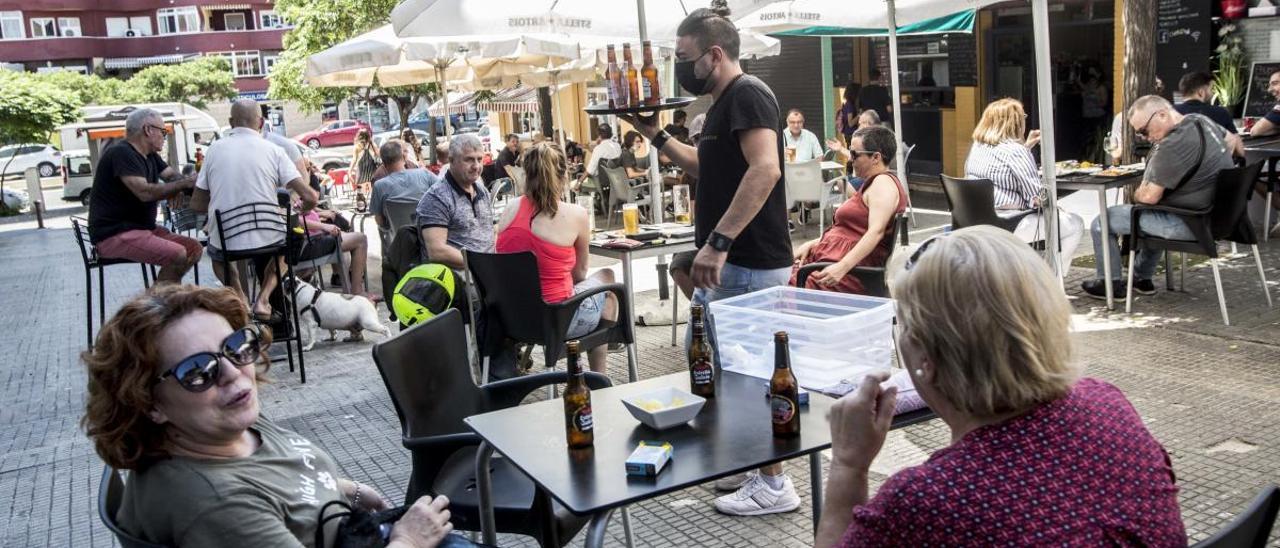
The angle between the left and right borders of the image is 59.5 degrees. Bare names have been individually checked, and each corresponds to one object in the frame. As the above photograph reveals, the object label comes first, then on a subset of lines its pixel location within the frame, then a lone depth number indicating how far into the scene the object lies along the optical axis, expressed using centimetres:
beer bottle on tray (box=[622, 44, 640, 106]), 459
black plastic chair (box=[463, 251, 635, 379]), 503
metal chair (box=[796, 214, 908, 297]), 535
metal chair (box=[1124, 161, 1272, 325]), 664
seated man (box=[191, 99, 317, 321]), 714
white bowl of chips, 274
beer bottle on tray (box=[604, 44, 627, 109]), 461
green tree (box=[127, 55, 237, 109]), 5194
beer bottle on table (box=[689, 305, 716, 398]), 305
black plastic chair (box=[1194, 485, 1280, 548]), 169
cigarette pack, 245
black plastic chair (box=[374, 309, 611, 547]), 308
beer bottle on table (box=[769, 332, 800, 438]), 266
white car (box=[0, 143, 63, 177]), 3719
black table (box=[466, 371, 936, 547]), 242
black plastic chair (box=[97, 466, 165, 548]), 217
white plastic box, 314
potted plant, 1209
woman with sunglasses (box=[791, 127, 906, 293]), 556
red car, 4516
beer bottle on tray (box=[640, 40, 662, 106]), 459
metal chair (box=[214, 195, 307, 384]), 679
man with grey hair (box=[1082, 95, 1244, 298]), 677
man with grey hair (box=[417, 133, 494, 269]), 643
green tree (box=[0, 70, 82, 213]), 2591
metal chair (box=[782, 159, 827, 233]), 1111
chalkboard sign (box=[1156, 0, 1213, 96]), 1253
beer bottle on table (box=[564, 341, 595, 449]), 268
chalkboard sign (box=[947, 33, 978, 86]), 1570
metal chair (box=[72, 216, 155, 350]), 756
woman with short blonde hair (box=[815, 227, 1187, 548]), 170
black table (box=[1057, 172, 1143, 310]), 721
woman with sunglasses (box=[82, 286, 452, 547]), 218
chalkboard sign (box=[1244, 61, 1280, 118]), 1171
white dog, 752
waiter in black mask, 409
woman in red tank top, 542
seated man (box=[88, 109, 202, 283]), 741
